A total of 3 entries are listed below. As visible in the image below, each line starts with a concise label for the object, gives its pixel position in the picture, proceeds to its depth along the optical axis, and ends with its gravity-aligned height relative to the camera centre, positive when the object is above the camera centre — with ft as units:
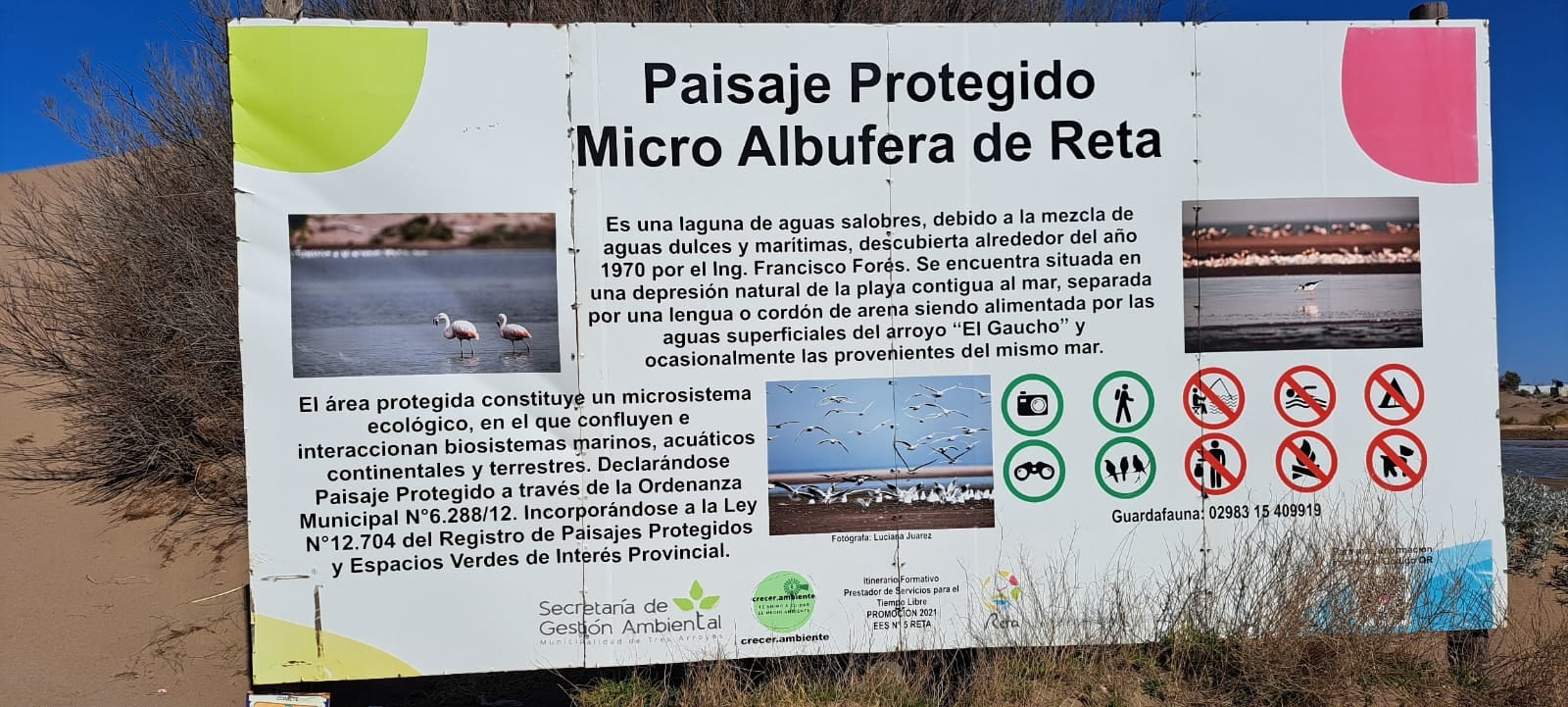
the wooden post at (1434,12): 14.76 +5.20
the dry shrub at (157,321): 28.43 +1.36
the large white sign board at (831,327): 13.47 +0.32
